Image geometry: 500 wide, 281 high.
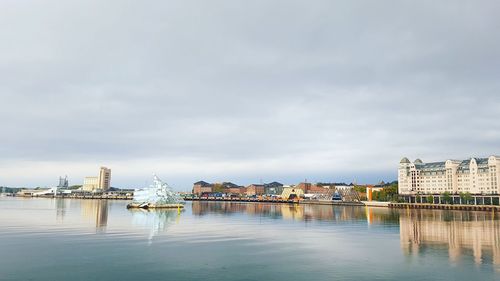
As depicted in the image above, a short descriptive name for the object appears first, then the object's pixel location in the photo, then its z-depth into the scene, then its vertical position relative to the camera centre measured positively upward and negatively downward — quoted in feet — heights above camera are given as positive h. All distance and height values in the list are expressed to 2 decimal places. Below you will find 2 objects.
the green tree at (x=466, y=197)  577.84 -6.92
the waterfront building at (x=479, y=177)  583.17 +24.45
